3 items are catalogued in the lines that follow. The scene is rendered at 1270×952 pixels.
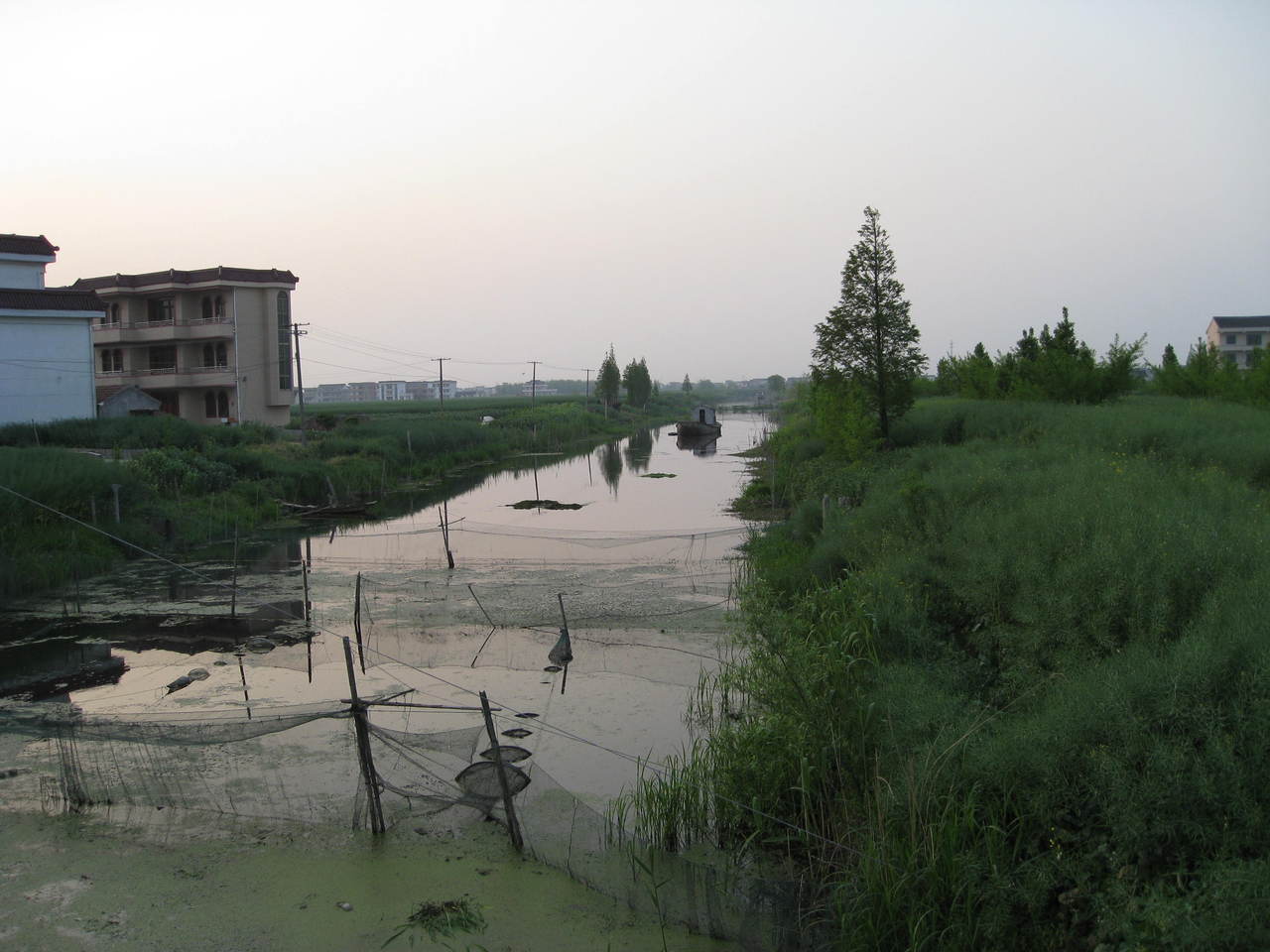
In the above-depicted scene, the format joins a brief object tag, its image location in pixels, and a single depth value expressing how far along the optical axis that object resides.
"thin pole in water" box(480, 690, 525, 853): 6.42
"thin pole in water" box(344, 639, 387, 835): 6.71
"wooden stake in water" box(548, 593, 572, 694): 11.16
